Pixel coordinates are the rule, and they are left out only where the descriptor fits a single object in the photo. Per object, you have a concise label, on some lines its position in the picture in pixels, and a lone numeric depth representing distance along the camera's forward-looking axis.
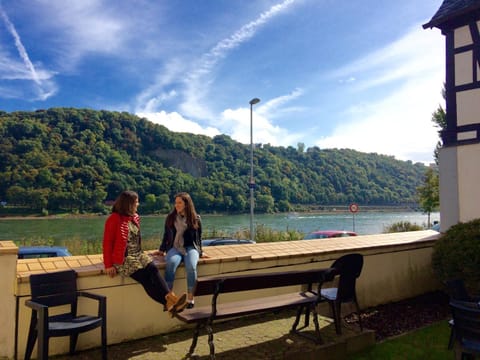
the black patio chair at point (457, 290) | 4.38
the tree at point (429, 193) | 24.50
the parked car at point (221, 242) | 12.27
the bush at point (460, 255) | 6.25
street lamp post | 20.23
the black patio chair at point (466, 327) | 3.46
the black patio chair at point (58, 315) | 3.32
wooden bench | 3.73
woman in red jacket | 4.26
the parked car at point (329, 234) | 14.59
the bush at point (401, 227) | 20.92
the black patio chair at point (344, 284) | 4.63
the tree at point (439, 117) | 19.73
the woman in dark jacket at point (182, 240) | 4.74
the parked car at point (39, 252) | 8.53
